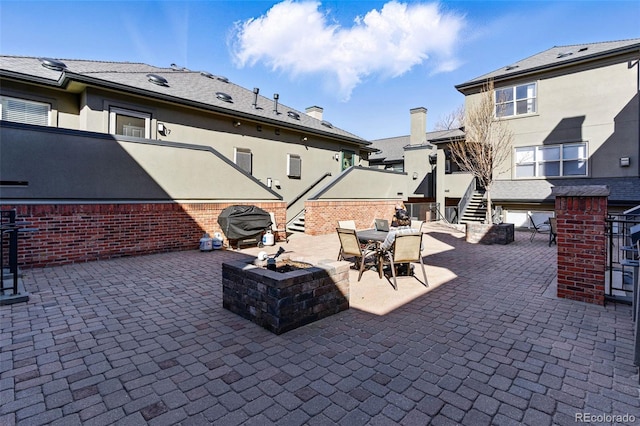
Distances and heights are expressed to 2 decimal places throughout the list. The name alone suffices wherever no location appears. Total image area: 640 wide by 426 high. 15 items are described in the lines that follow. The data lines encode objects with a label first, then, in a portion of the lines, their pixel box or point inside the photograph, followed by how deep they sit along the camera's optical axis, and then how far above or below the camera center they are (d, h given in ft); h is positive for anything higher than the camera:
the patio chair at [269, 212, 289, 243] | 37.01 -2.16
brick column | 15.05 -1.29
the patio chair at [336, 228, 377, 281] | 19.58 -2.10
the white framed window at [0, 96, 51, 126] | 29.40 +9.25
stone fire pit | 12.07 -3.30
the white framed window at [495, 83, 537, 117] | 50.49 +18.44
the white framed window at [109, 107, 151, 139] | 32.09 +9.04
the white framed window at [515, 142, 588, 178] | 46.85 +8.31
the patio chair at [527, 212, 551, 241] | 41.55 -1.81
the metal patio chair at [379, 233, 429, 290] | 17.85 -2.15
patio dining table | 19.30 -1.73
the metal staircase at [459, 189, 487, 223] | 51.33 +0.58
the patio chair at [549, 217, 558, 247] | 33.30 -1.65
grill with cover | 31.12 -1.25
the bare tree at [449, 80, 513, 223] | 42.38 +10.39
